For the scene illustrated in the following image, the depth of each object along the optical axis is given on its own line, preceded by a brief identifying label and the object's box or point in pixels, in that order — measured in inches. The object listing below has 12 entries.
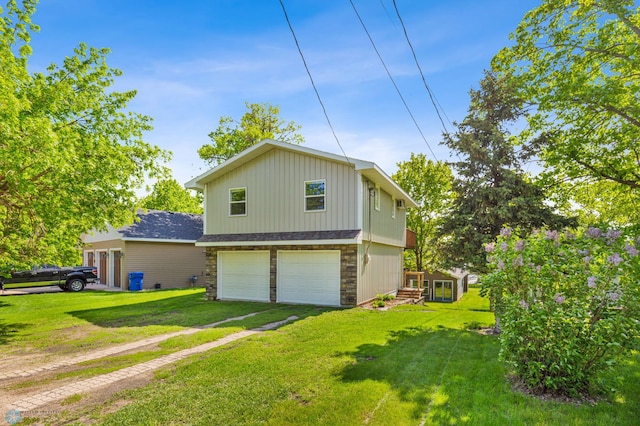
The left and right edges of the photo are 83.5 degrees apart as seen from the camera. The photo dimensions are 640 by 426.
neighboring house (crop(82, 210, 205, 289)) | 784.3
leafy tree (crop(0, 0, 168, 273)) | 247.3
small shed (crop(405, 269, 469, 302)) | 1109.1
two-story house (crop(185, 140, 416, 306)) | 502.6
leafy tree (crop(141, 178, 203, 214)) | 1711.4
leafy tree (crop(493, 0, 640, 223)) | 374.3
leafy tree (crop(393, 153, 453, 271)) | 1114.7
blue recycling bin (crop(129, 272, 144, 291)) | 757.9
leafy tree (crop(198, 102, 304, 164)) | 1157.7
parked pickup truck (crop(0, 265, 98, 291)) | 690.2
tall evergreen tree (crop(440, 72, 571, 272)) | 468.4
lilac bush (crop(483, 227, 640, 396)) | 167.2
